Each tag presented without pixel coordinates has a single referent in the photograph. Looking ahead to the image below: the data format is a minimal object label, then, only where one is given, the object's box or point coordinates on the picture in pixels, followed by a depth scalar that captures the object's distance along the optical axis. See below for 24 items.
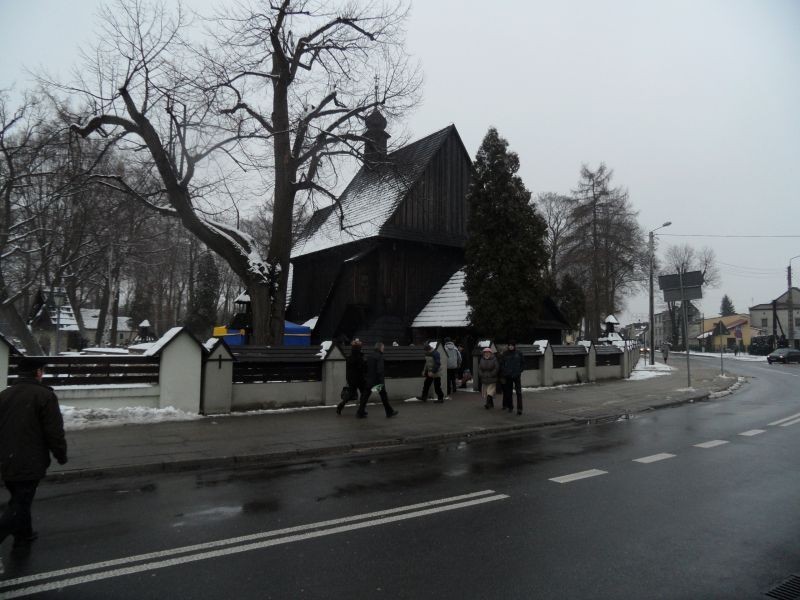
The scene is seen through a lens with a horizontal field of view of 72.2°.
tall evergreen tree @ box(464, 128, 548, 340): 21.20
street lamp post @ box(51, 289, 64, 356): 24.14
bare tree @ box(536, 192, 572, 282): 47.38
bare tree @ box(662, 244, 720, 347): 70.31
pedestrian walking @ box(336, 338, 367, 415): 12.41
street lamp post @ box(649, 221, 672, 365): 31.97
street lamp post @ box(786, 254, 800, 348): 50.19
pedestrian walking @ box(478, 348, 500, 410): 14.16
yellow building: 83.88
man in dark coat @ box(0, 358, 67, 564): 4.59
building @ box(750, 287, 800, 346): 88.21
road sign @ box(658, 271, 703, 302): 19.80
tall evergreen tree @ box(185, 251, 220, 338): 54.56
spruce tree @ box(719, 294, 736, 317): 130.00
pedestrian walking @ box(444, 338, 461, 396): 16.84
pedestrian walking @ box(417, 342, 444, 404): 15.11
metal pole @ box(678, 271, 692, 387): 19.89
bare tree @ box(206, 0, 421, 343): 16.80
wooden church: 23.78
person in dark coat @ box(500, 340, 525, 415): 13.76
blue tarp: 25.41
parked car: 46.50
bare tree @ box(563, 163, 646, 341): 39.03
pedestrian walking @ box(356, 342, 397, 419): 12.23
